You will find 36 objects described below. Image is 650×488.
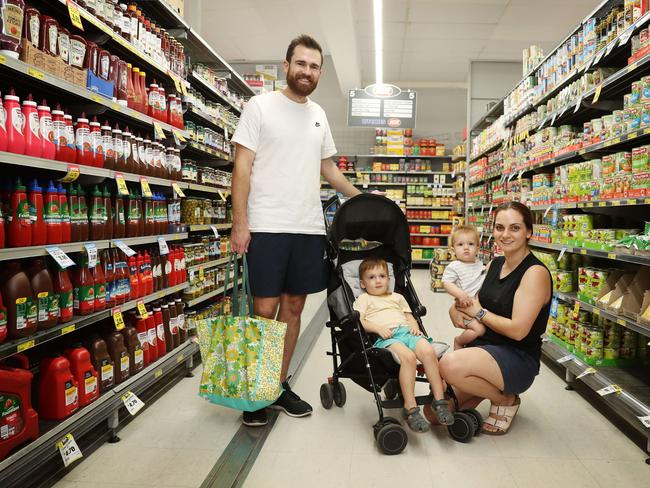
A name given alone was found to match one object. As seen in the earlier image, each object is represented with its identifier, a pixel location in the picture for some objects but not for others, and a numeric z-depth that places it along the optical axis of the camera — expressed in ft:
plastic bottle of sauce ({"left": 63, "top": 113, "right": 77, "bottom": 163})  7.21
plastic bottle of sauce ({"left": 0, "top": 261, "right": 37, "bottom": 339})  6.23
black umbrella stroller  7.88
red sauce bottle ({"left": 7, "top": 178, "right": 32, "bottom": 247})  6.35
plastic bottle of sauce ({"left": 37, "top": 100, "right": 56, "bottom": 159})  6.63
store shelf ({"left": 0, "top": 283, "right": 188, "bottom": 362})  5.95
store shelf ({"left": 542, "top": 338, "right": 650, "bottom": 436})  7.92
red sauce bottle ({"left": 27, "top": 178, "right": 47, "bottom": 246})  6.60
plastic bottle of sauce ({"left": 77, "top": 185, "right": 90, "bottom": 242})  7.65
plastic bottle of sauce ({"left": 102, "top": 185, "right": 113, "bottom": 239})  8.36
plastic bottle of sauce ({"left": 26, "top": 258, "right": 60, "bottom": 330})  6.68
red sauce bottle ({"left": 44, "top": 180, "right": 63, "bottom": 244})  6.88
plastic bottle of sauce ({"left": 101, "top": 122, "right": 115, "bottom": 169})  8.28
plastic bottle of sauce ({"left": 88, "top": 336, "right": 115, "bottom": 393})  7.97
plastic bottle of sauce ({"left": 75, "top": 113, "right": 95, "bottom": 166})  7.62
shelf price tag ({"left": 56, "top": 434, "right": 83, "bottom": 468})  6.64
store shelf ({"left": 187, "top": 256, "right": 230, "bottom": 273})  12.28
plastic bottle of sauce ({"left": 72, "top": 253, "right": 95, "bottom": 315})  7.72
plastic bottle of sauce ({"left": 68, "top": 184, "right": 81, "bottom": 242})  7.46
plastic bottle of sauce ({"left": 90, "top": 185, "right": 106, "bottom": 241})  8.01
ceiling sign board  33.42
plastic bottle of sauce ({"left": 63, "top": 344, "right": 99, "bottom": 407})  7.40
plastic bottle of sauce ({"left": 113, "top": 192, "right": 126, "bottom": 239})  8.73
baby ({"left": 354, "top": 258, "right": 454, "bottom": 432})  7.60
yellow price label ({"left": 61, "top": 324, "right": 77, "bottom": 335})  7.01
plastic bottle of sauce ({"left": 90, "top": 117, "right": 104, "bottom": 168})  7.89
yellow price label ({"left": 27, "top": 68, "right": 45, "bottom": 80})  6.15
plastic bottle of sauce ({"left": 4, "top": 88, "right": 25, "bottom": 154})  6.12
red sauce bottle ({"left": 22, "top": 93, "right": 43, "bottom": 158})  6.38
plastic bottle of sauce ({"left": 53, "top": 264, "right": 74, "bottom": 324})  7.24
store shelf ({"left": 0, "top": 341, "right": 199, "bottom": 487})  5.81
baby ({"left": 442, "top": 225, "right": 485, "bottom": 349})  11.01
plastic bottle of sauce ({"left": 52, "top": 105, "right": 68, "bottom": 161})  7.01
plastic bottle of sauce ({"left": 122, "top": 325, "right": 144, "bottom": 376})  8.95
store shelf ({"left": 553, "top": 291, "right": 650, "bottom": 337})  8.09
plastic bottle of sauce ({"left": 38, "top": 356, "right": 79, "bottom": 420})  6.98
